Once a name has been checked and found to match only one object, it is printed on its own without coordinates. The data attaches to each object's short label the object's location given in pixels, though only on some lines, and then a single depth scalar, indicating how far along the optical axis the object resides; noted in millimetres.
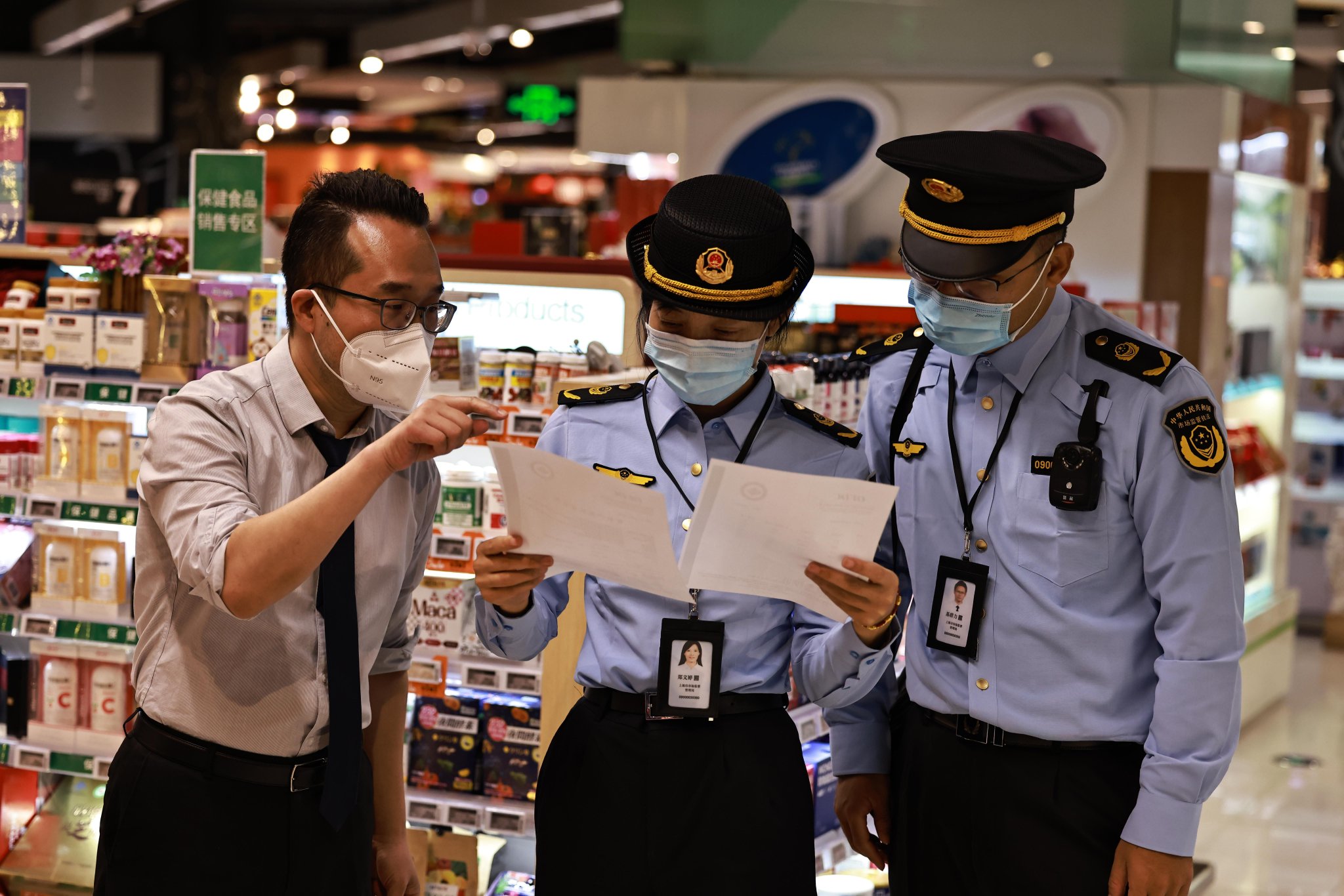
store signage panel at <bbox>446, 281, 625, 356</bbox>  3951
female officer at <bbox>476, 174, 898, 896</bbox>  2162
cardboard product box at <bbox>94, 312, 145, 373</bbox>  3859
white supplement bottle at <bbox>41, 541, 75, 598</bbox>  3881
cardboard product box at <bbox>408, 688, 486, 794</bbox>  3572
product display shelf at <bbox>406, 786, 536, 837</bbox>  3459
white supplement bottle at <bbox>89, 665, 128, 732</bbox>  3939
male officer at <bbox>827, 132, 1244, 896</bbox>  2197
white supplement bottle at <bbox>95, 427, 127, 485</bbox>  3844
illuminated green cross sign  18906
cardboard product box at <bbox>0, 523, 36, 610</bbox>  3961
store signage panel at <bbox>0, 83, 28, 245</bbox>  4371
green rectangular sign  3998
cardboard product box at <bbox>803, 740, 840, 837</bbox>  3641
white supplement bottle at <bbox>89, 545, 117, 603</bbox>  3850
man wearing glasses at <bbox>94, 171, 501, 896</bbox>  2158
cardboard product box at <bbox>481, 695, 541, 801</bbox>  3514
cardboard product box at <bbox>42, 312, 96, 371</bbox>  3885
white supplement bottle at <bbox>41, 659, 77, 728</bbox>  3982
